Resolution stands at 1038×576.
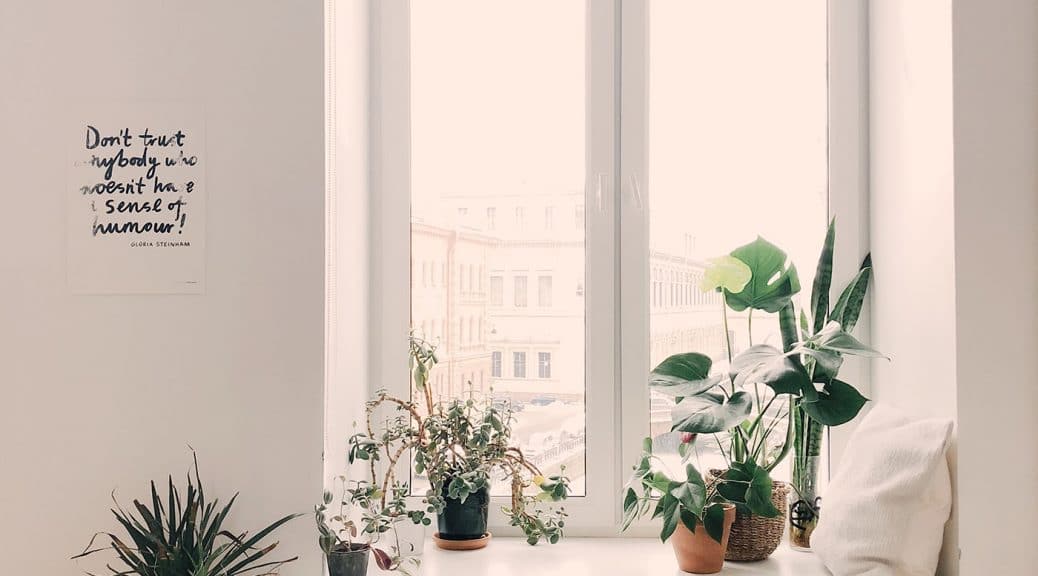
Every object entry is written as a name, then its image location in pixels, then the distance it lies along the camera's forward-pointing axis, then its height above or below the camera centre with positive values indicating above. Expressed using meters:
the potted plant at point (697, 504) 1.88 -0.43
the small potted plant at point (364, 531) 1.81 -0.47
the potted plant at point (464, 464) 2.03 -0.37
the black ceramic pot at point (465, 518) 2.14 -0.52
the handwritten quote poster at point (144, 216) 1.83 +0.18
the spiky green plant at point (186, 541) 1.66 -0.46
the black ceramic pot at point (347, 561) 1.81 -0.53
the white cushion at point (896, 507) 1.69 -0.40
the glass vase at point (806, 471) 2.09 -0.40
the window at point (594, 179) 2.28 +0.32
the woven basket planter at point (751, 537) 2.03 -0.53
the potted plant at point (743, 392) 1.89 -0.19
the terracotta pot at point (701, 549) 1.94 -0.54
